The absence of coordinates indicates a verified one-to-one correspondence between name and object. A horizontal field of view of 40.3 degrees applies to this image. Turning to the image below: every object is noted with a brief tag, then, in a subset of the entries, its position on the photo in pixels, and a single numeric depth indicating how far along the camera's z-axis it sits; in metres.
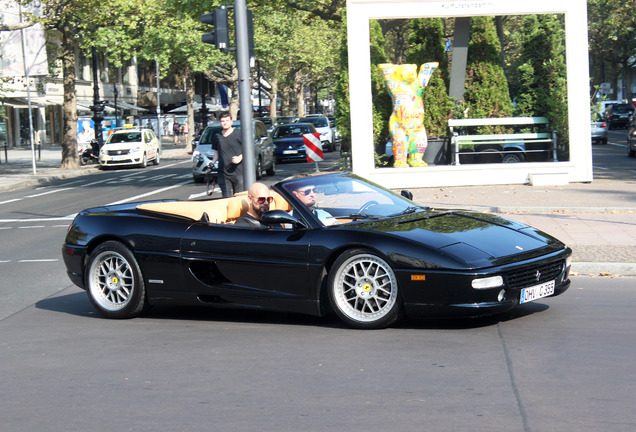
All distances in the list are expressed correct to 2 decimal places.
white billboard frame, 20.11
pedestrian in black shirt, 14.20
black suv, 61.15
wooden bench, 21.12
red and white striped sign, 24.17
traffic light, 12.87
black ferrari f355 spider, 6.80
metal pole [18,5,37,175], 33.25
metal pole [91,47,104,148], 44.84
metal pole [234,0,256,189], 12.80
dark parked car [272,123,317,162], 37.69
